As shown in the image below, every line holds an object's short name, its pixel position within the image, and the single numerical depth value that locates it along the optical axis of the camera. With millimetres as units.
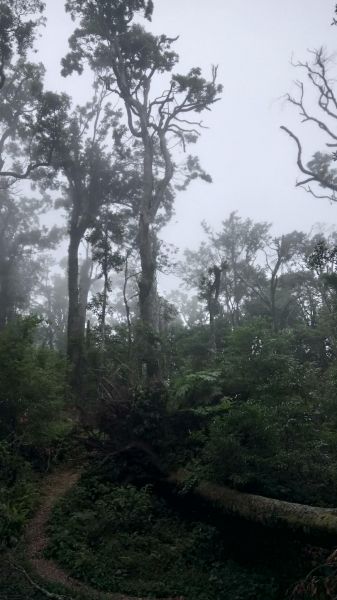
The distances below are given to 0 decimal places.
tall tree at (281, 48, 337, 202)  17836
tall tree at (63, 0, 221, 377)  20388
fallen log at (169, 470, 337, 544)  6414
